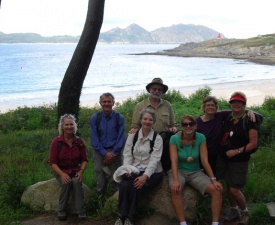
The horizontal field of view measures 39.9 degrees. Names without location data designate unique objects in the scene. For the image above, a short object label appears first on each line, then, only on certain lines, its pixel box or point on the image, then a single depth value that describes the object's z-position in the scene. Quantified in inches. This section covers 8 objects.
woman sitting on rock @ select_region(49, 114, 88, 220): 205.0
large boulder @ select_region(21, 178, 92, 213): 218.7
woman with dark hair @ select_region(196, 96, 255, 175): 196.0
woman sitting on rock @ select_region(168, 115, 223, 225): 183.5
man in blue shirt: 211.2
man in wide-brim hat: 211.3
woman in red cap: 187.9
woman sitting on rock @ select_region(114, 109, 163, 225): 187.8
